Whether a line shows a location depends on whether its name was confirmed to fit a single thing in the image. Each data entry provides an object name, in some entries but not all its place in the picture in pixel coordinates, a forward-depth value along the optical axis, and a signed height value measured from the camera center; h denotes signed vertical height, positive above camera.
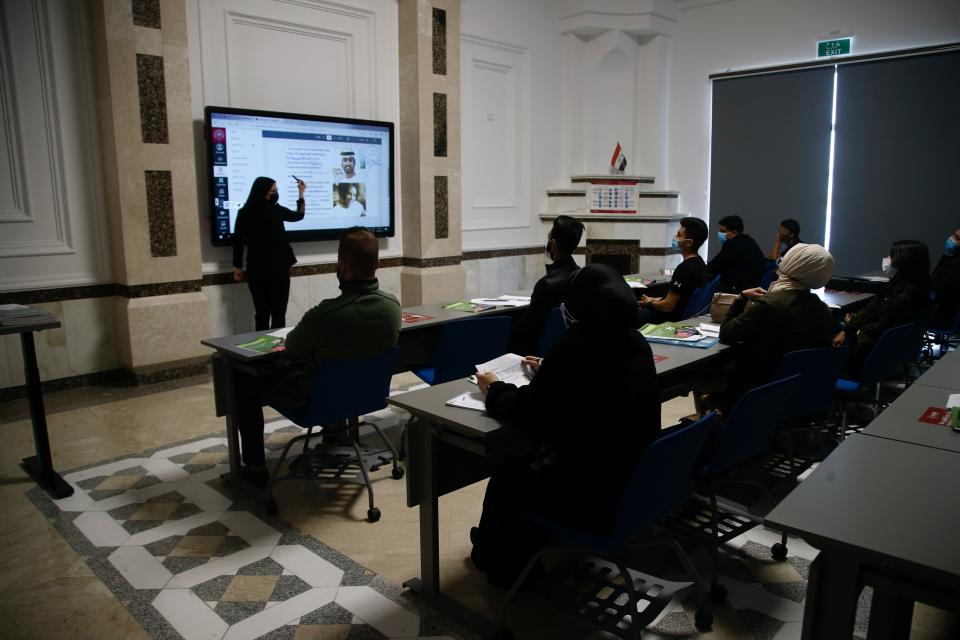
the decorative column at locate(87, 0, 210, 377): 4.68 +0.25
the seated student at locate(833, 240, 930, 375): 3.80 -0.51
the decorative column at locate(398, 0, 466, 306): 6.46 +0.59
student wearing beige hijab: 2.98 -0.48
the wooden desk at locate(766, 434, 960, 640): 1.29 -0.63
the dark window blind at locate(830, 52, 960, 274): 6.75 +0.48
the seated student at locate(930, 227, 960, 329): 5.09 -0.62
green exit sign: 7.18 +1.62
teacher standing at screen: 5.30 -0.27
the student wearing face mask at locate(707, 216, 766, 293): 5.32 -0.42
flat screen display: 5.37 +0.40
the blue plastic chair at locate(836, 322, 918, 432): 3.47 -0.77
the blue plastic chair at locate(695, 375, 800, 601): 2.28 -0.75
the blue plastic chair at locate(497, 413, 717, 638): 1.86 -0.82
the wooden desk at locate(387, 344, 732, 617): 2.10 -0.77
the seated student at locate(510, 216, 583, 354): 3.69 -0.38
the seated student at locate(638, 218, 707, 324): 4.41 -0.42
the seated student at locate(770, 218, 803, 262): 6.48 -0.23
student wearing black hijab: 1.93 -0.53
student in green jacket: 2.87 -0.45
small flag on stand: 8.27 +0.57
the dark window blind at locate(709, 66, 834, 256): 7.45 +0.62
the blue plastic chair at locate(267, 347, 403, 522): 2.90 -0.76
